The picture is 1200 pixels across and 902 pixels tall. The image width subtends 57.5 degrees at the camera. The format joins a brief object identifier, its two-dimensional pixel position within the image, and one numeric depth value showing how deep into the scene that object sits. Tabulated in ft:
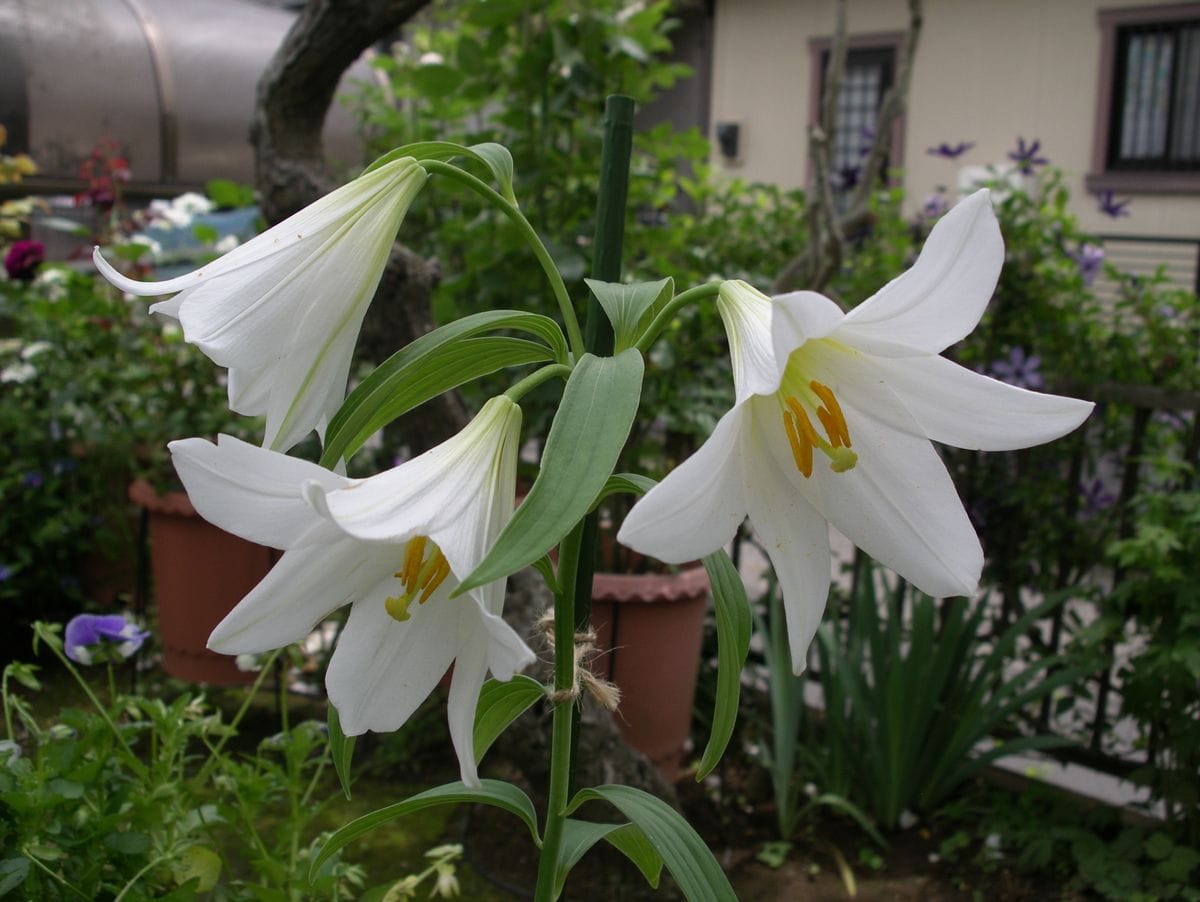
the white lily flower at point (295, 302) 2.45
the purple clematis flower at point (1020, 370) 8.70
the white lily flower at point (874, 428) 2.25
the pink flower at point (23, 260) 9.81
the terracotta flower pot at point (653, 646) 7.63
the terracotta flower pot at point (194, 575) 8.91
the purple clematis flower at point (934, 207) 9.78
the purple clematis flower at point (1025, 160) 9.55
